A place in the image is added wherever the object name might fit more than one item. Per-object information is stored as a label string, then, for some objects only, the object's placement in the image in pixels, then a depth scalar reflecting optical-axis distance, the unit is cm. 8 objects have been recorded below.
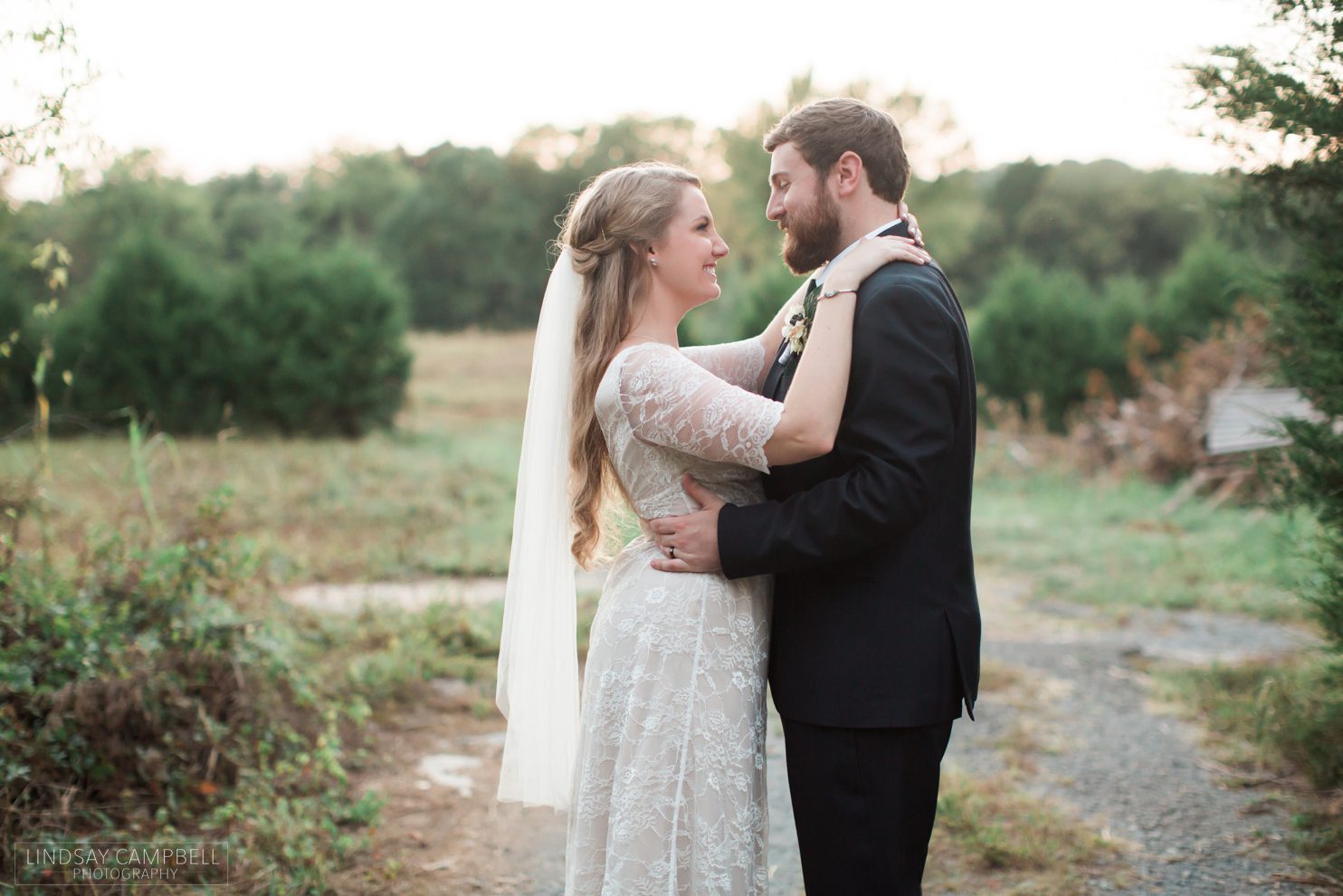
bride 253
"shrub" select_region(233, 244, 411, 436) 1809
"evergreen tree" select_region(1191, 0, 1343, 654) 337
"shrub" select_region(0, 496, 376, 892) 386
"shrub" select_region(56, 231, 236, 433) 1766
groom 238
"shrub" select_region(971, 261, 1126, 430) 1755
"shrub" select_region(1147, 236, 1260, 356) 1647
